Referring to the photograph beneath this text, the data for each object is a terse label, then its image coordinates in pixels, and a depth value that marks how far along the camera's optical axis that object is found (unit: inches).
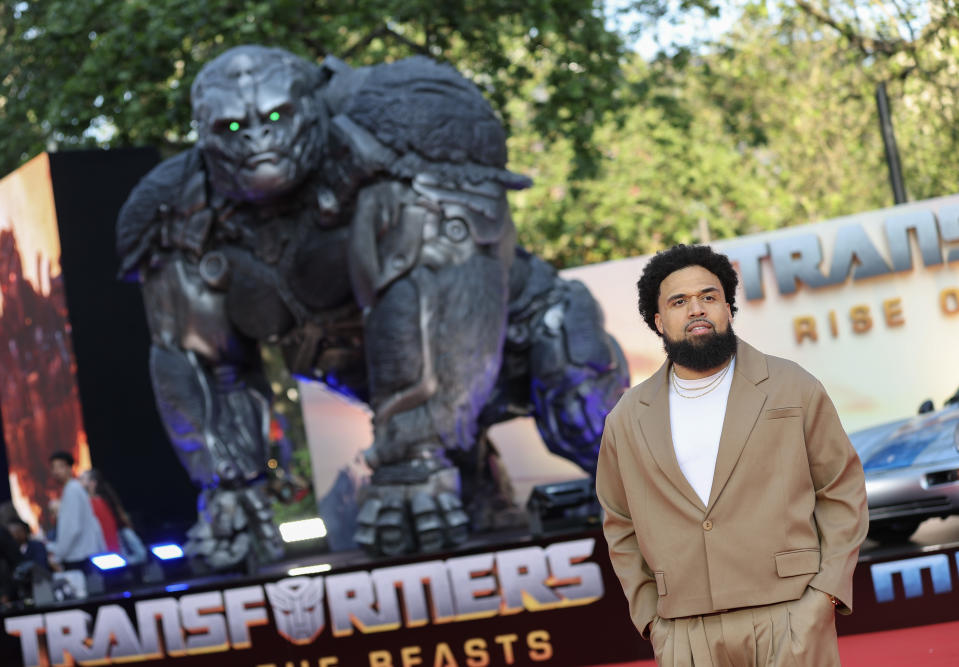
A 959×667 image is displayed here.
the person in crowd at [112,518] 352.8
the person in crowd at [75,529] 315.0
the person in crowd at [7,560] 299.8
